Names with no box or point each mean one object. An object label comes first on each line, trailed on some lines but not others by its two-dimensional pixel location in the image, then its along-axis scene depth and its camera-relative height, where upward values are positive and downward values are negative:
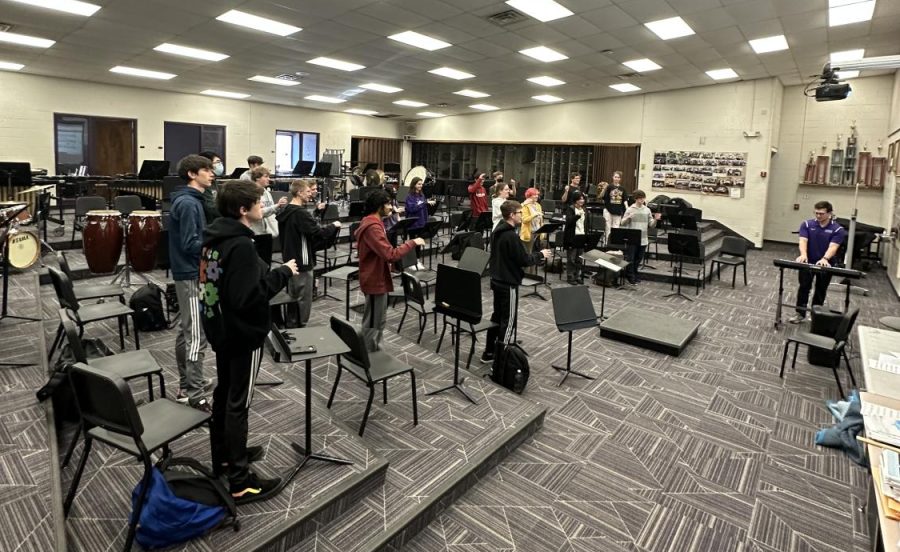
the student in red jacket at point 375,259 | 4.03 -0.41
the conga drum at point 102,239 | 5.83 -0.49
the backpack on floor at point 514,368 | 4.46 -1.31
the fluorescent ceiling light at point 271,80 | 11.77 +2.78
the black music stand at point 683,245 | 8.05 -0.36
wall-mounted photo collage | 12.34 +1.25
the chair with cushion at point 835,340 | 4.65 -1.03
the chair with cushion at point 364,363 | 3.19 -1.06
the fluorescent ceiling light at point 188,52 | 8.99 +2.59
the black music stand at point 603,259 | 5.82 -0.50
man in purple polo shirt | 6.09 -0.16
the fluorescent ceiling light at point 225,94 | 14.11 +2.90
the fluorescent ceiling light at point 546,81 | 11.49 +2.97
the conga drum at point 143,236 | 5.70 -0.43
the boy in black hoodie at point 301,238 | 5.12 -0.33
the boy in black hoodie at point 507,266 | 4.59 -0.47
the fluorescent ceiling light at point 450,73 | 10.67 +2.86
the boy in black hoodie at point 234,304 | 2.35 -0.46
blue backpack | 2.26 -1.37
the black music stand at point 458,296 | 4.18 -0.69
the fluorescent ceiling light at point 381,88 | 12.55 +2.92
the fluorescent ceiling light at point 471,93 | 13.32 +3.04
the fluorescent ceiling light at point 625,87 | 12.22 +3.11
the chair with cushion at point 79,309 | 3.78 -0.91
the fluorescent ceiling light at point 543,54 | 8.95 +2.81
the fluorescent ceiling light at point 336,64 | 9.90 +2.73
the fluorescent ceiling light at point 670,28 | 7.46 +2.82
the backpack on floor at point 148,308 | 5.09 -1.08
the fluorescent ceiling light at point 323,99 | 14.67 +3.00
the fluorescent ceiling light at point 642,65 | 9.88 +2.96
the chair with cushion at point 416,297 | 5.02 -0.87
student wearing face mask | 3.86 -0.06
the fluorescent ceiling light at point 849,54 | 8.98 +3.02
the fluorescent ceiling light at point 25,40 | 8.43 +2.47
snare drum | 5.84 -0.66
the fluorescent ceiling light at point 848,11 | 6.70 +2.88
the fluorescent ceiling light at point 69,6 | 6.71 +2.42
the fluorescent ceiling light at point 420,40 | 8.15 +2.69
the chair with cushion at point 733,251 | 8.59 -0.46
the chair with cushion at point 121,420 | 2.12 -1.01
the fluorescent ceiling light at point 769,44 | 8.40 +2.98
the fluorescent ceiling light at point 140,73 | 11.02 +2.66
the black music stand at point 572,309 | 4.71 -0.84
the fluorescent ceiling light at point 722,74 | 10.80 +3.13
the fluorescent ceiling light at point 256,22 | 7.17 +2.54
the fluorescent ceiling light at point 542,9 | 6.67 +2.67
